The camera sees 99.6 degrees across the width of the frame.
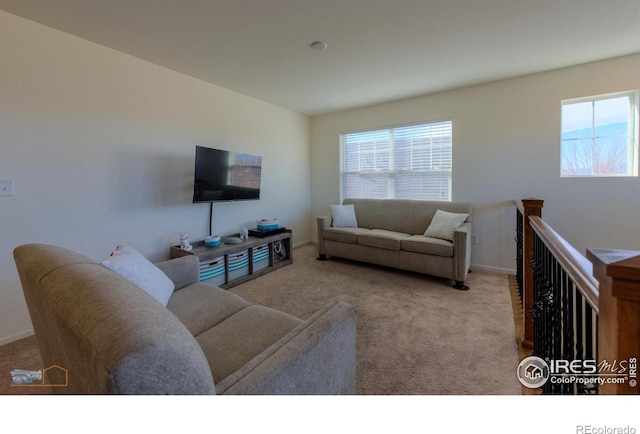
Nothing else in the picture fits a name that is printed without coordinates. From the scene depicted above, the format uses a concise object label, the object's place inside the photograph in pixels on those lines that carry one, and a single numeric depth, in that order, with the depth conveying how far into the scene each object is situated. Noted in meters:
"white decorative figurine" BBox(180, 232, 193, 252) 2.85
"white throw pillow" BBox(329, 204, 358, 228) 4.10
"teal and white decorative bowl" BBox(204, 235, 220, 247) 3.07
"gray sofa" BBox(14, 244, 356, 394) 0.51
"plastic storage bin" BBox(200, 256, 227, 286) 2.87
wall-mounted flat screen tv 2.91
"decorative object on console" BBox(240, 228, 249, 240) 3.45
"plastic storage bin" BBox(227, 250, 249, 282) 3.18
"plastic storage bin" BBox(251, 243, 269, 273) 3.48
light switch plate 1.99
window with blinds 3.82
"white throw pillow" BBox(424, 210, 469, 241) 3.19
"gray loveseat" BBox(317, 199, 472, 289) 2.97
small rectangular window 2.80
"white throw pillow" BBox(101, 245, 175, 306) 1.28
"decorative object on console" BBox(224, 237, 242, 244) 3.25
